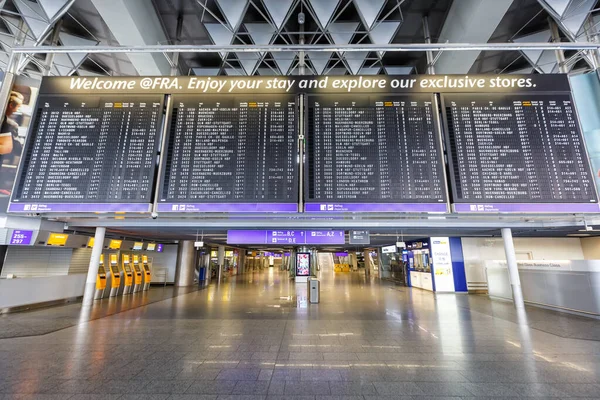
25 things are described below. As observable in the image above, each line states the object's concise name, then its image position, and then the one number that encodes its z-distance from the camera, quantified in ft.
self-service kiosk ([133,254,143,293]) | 41.27
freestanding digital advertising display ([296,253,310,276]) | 63.62
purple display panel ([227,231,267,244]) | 23.10
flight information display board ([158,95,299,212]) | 16.76
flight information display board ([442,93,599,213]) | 16.33
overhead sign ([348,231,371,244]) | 23.49
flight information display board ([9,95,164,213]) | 16.58
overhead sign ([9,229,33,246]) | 23.53
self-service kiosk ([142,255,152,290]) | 44.31
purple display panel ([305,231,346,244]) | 22.15
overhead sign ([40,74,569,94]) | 18.43
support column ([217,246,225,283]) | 64.30
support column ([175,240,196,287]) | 50.96
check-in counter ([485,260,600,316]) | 24.18
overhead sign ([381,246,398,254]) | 51.80
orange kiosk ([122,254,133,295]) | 38.83
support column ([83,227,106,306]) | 28.37
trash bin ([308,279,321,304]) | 31.12
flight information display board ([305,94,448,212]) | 16.69
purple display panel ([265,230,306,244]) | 22.47
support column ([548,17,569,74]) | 26.68
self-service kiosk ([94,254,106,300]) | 33.83
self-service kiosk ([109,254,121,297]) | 36.36
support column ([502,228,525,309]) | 27.84
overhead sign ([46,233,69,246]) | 26.53
